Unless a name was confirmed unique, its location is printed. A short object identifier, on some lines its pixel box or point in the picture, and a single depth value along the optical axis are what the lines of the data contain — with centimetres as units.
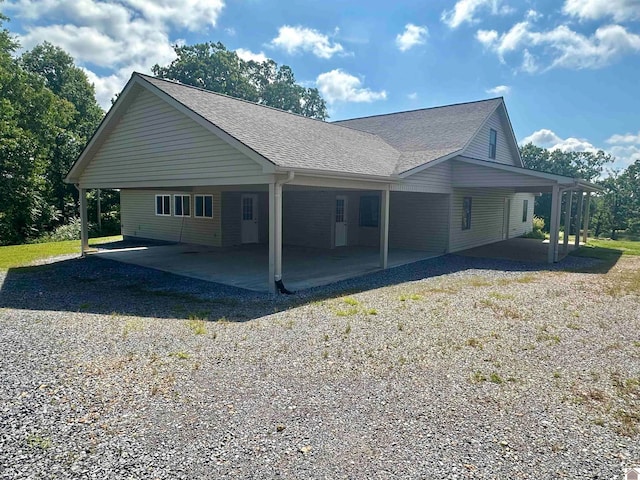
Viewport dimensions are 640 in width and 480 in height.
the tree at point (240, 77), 3738
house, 887
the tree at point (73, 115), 2125
